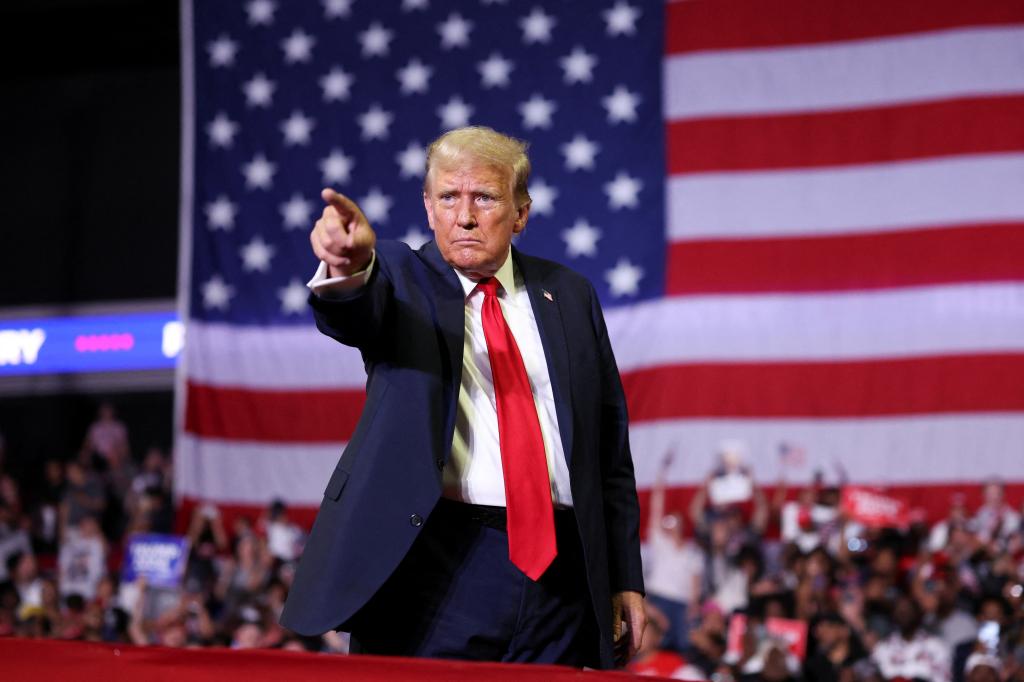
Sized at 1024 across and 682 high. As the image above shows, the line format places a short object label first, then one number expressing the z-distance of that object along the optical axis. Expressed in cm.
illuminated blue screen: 1376
